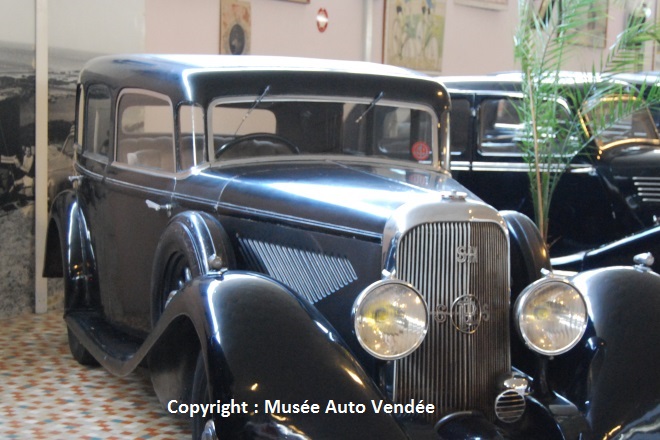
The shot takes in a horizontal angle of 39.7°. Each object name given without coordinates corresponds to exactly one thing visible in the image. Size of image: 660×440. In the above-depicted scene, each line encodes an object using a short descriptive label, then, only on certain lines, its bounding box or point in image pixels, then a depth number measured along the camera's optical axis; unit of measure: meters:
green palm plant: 6.05
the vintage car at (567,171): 6.36
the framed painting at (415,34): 8.28
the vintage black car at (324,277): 2.59
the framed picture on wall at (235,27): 6.61
